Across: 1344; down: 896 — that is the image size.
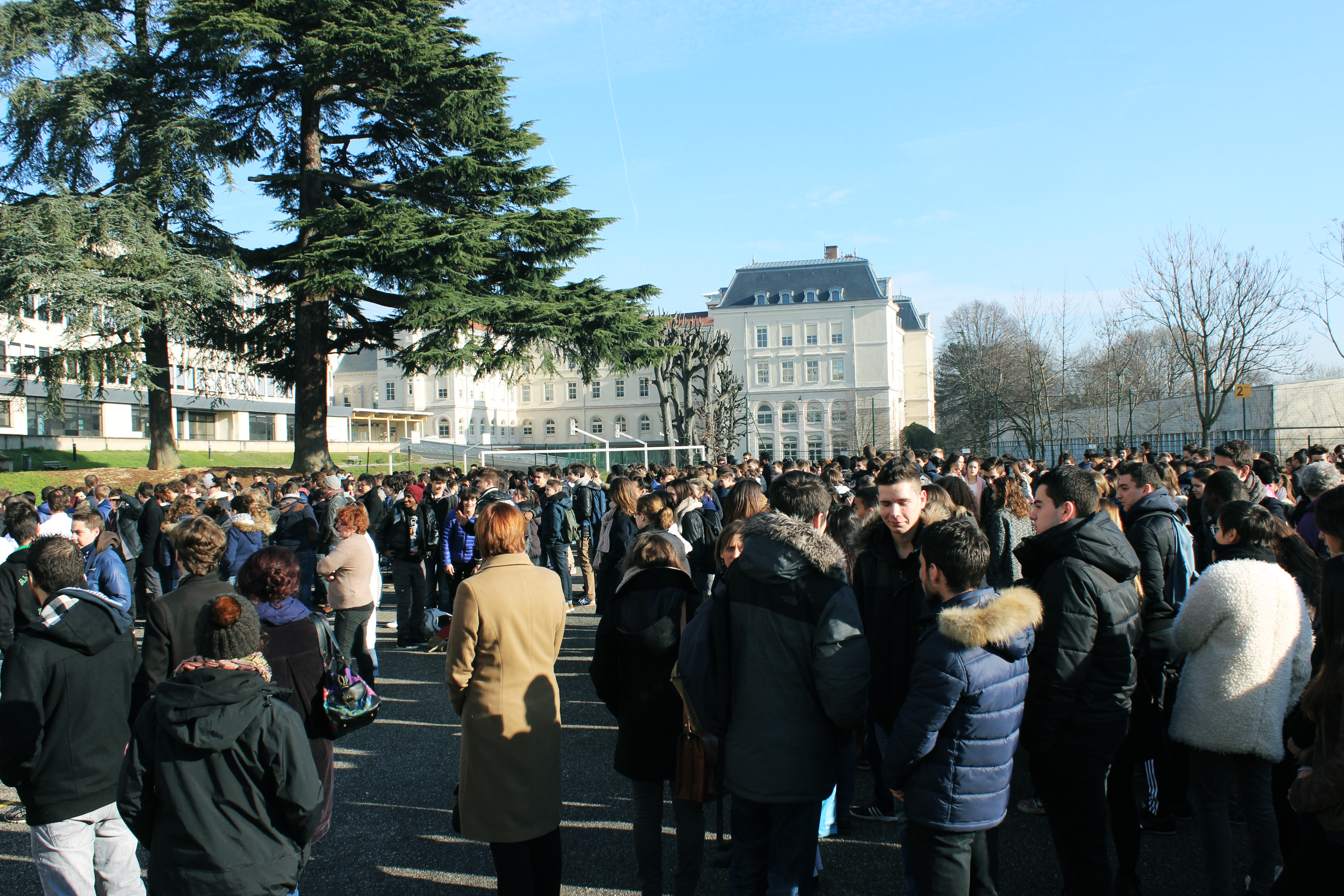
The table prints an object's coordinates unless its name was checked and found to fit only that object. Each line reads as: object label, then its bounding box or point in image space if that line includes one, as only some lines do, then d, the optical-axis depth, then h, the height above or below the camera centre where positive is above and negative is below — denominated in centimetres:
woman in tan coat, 345 -117
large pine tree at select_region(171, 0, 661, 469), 2078 +683
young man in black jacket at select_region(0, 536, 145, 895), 322 -111
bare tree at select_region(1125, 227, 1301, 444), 2417 +289
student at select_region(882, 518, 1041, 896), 286 -100
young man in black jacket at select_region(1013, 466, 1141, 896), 333 -102
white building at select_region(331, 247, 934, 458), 7131 +582
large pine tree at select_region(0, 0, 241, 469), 2061 +669
